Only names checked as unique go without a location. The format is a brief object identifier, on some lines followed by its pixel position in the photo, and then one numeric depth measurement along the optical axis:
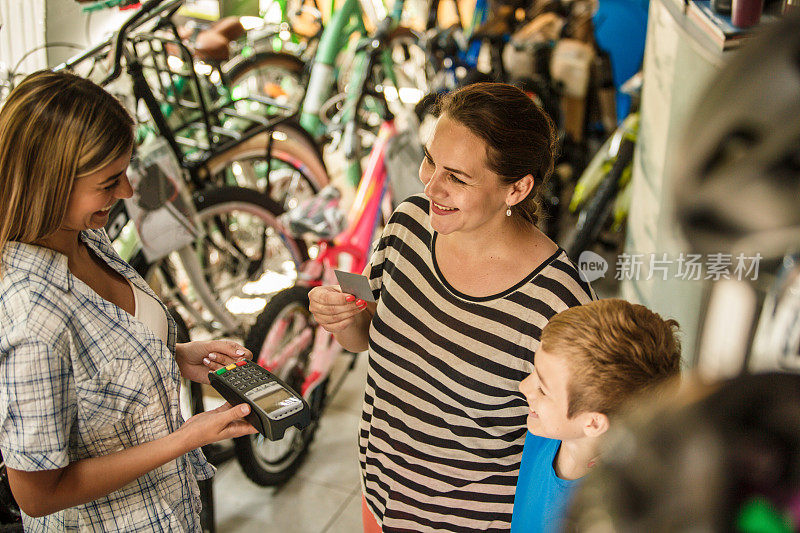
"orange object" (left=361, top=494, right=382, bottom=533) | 1.50
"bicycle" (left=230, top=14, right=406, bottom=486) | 2.46
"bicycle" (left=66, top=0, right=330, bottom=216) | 2.57
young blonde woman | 1.01
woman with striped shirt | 1.27
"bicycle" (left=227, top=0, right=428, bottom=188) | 3.49
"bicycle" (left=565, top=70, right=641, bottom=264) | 3.12
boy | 0.88
